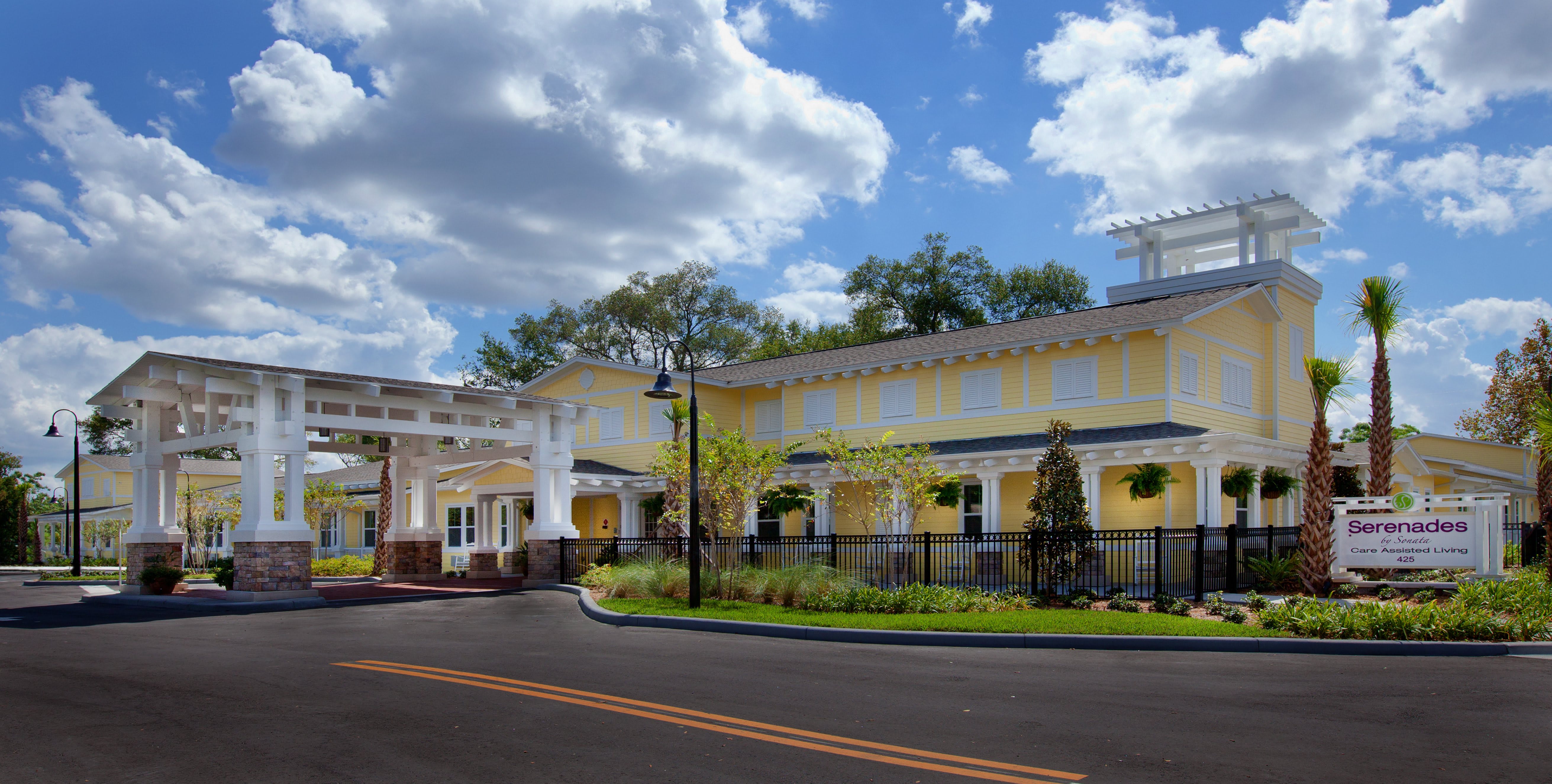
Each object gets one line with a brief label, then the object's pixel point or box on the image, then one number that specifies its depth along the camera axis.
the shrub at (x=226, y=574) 23.58
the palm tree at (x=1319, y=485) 18.06
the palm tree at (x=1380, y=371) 19.92
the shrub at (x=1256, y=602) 15.02
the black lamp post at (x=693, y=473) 16.84
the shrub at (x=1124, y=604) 16.19
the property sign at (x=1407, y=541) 17.83
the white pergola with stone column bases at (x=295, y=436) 21.00
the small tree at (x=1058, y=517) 18.12
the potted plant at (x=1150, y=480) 22.98
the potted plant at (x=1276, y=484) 25.39
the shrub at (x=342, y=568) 33.81
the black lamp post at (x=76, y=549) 35.78
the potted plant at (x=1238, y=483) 24.08
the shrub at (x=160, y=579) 23.94
